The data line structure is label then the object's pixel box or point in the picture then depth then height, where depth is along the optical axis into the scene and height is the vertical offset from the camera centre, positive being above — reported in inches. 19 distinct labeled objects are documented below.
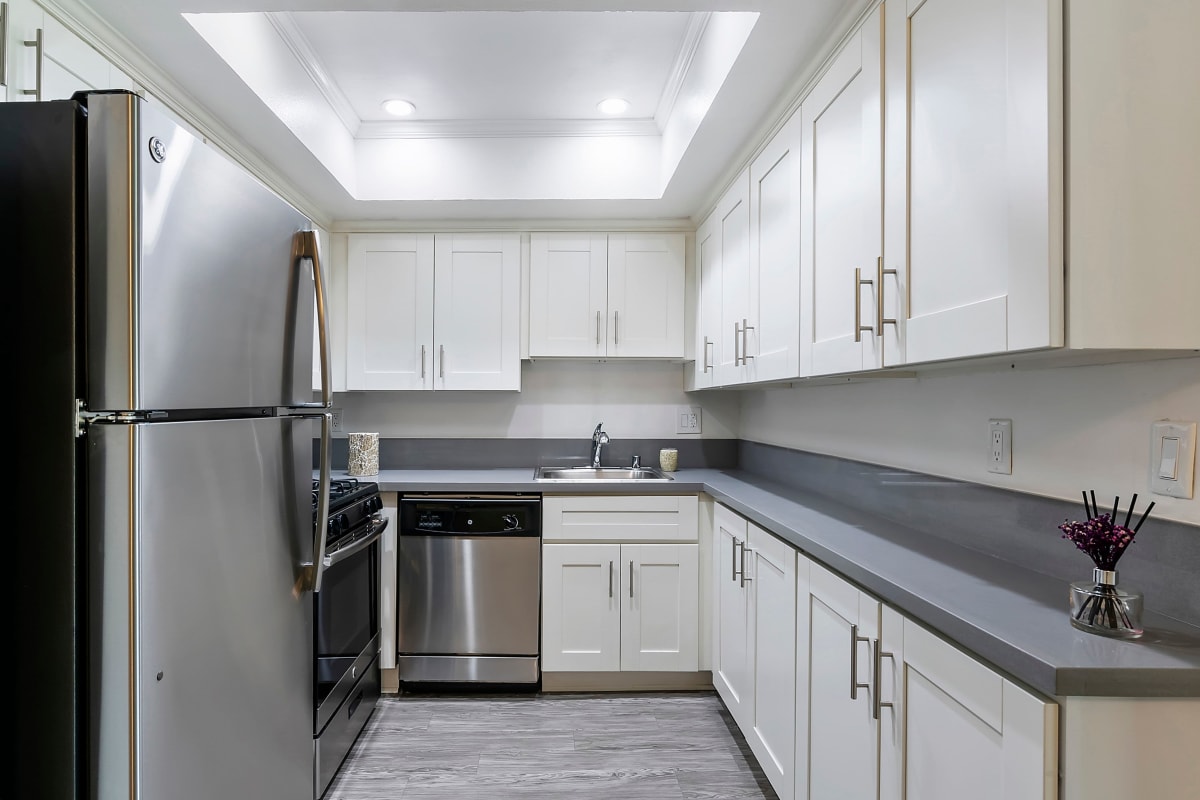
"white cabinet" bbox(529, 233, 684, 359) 112.3 +19.0
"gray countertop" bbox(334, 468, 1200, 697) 29.4 -13.3
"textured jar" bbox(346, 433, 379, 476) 107.0 -10.9
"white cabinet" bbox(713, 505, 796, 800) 63.3 -29.6
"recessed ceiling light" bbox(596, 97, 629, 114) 94.6 +46.4
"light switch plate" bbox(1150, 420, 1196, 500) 35.7 -3.5
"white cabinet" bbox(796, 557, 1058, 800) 31.7 -20.8
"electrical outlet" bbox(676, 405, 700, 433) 122.8 -4.8
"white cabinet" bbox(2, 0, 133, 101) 45.8 +27.3
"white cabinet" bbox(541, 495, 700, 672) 97.8 -33.7
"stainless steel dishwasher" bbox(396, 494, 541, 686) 96.7 -30.9
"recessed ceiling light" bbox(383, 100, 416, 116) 95.1 +46.1
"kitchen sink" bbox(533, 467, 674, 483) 116.4 -15.2
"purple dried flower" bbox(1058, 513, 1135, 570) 32.3 -7.6
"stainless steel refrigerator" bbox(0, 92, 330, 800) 34.5 -3.3
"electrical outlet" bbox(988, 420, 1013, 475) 50.2 -4.1
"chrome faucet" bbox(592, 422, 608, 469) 118.6 -8.9
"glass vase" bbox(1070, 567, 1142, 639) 32.9 -11.6
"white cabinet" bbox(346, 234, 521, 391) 111.5 +16.0
